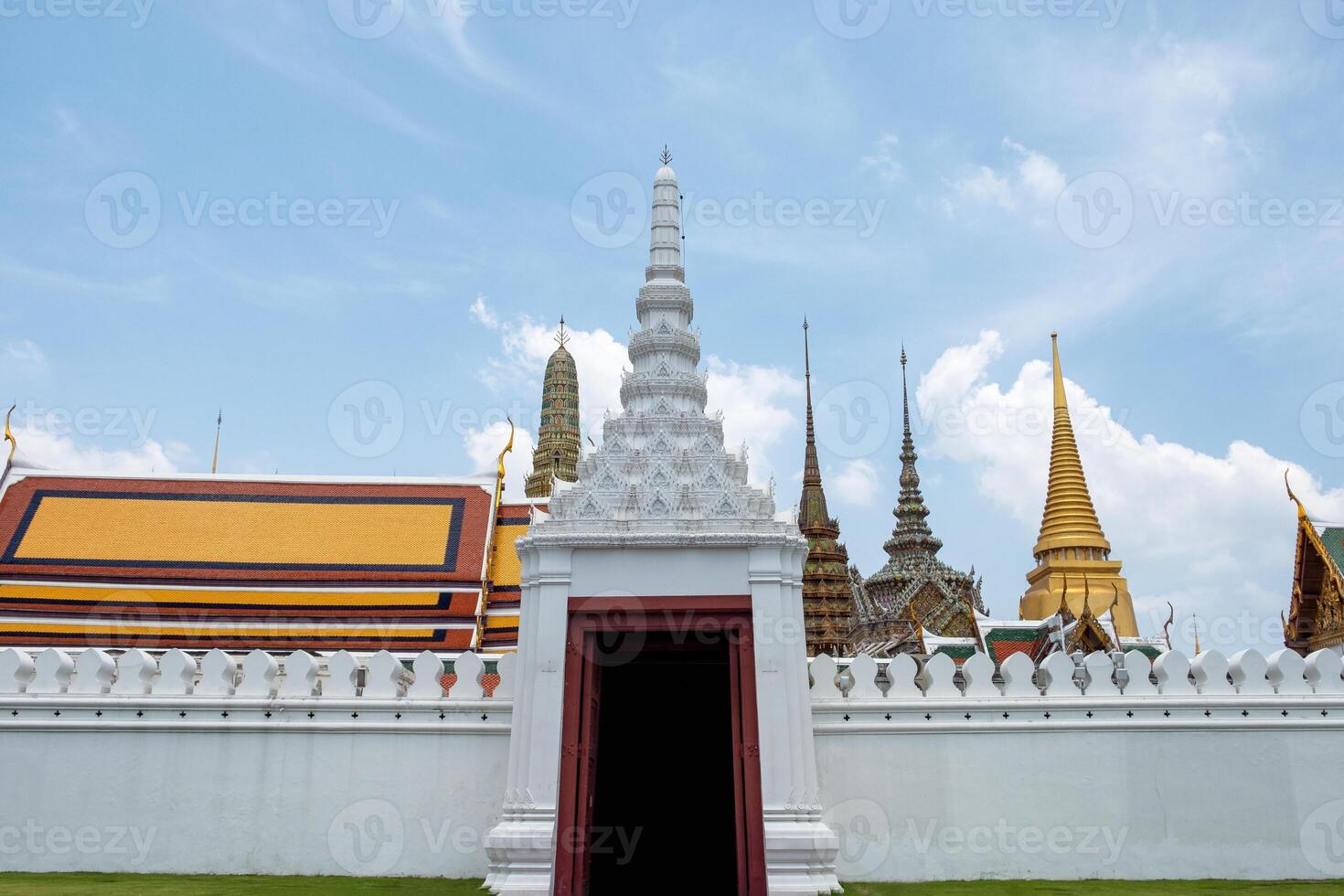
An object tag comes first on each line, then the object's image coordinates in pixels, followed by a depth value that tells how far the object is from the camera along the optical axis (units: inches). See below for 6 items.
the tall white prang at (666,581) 383.9
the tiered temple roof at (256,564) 684.1
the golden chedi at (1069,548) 1273.4
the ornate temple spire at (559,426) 1903.3
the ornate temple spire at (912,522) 1776.6
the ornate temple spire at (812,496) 1717.5
